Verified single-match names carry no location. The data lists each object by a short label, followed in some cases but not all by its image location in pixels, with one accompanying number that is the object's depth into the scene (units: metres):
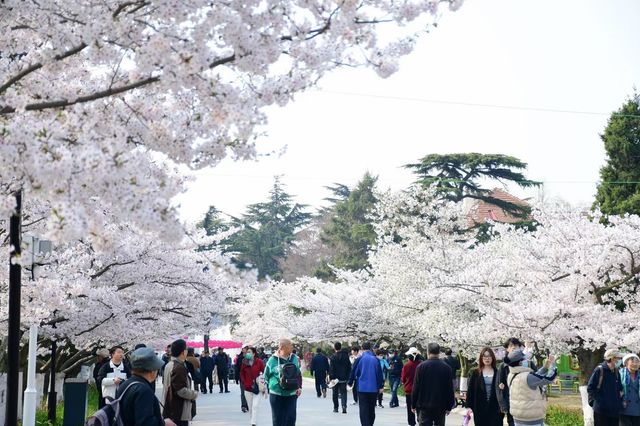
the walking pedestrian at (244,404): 25.42
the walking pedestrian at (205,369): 38.19
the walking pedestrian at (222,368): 38.78
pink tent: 71.88
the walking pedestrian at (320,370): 32.59
